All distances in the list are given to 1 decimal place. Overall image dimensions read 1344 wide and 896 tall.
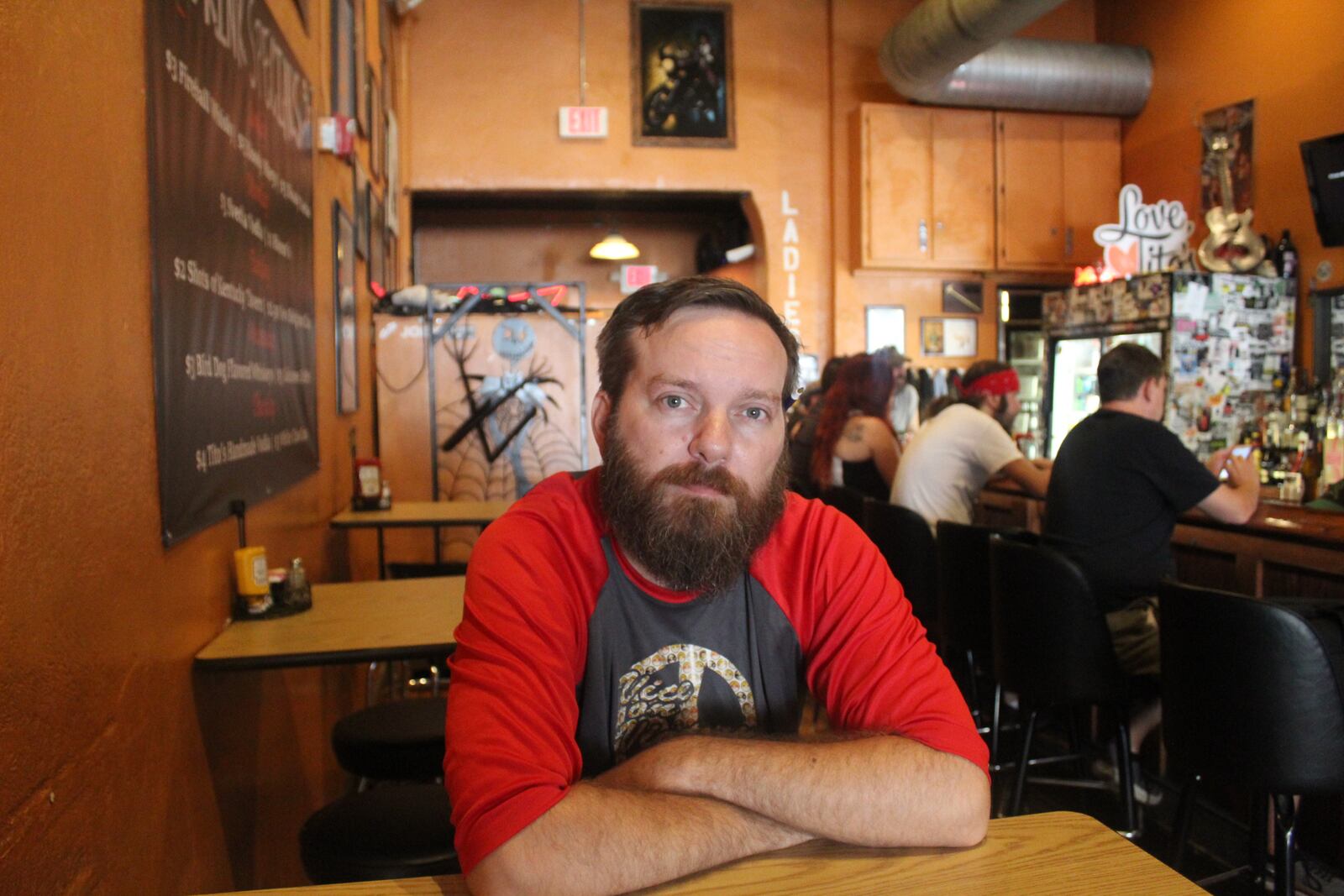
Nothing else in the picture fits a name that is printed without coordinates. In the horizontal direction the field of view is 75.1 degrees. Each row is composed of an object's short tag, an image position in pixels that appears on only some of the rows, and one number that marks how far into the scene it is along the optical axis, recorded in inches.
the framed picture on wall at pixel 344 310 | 129.4
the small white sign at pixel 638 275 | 253.8
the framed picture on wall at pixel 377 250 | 179.8
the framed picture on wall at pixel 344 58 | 132.1
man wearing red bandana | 131.8
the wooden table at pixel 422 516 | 124.5
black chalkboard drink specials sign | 59.4
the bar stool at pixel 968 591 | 109.7
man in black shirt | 96.3
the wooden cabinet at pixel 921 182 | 256.8
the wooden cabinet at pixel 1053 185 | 263.0
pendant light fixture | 292.6
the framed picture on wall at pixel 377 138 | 179.5
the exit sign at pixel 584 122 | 248.7
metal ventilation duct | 232.4
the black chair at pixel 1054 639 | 88.6
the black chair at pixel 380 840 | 53.4
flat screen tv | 179.8
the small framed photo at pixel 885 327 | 266.2
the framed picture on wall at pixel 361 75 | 156.3
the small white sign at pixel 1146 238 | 209.8
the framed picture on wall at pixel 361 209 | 153.3
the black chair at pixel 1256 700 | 66.1
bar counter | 88.0
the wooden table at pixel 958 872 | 33.3
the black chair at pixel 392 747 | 69.9
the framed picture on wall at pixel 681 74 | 255.8
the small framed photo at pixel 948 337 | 268.7
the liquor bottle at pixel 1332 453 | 110.2
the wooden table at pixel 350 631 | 65.5
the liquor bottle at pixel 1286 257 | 200.4
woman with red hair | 152.3
